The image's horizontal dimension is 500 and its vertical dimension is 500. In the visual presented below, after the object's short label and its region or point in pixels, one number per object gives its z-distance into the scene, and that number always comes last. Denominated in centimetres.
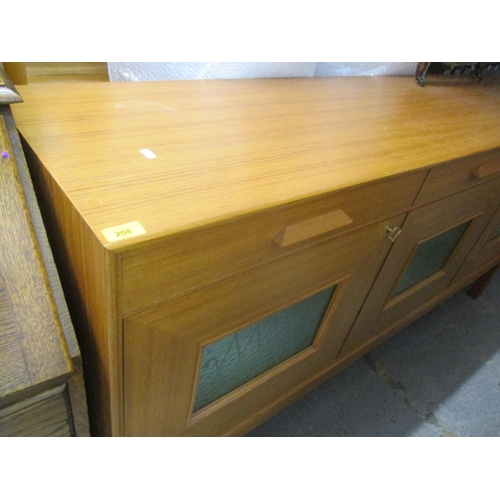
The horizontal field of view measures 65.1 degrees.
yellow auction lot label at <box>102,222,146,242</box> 37
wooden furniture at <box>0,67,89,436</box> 40
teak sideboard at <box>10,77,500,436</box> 43
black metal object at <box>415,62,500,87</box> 108
